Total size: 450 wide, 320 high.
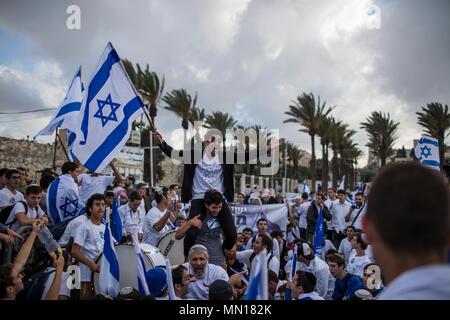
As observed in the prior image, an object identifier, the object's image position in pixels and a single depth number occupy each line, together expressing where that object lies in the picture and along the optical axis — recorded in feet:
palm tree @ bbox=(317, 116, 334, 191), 111.86
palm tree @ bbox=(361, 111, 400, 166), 107.96
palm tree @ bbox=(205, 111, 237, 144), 114.32
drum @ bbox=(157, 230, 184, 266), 20.20
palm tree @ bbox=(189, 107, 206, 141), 107.24
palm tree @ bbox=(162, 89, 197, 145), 103.04
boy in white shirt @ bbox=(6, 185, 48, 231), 14.85
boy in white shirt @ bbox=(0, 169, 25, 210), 17.29
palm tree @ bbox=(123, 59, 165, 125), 88.99
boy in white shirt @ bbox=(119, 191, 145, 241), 23.85
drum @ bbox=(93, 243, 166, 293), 14.58
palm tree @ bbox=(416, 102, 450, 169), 86.99
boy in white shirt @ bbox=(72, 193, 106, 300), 14.43
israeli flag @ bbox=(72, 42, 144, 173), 16.98
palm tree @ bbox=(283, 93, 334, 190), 103.65
